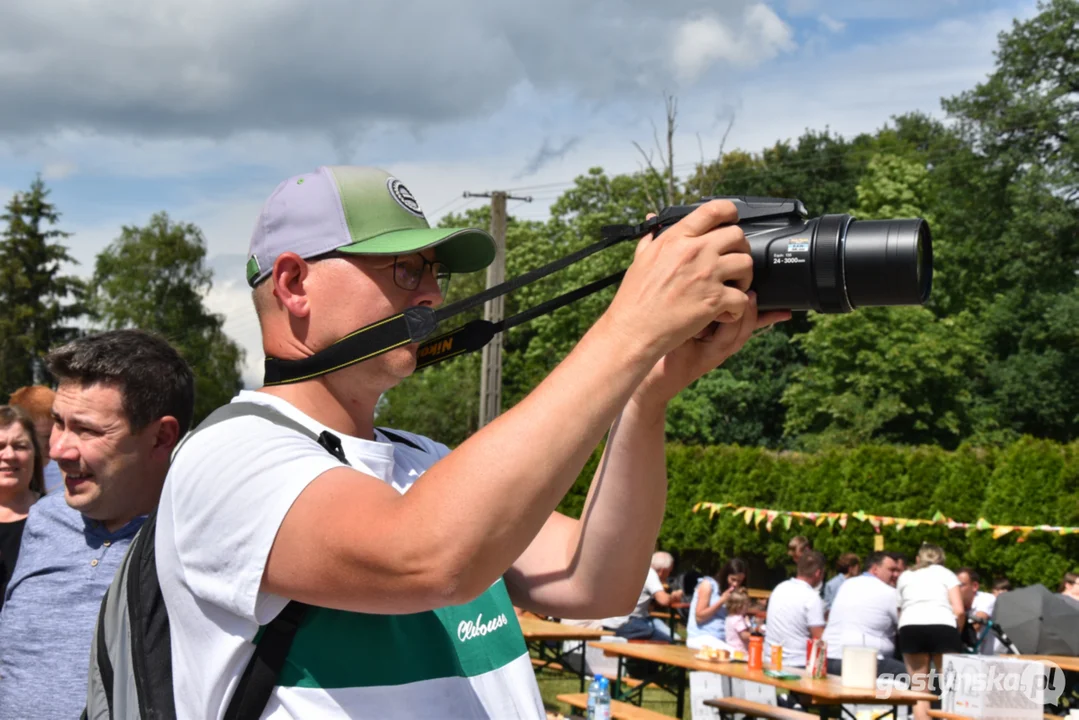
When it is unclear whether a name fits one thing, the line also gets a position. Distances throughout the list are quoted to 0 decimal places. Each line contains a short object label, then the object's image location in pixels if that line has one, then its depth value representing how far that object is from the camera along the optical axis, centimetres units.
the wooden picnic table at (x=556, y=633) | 942
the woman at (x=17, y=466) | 360
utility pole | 1888
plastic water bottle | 574
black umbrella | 990
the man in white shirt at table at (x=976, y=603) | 1047
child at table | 980
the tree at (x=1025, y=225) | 2817
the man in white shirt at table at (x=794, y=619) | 916
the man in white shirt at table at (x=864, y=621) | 914
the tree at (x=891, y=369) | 3019
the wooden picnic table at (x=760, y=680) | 680
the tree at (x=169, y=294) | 3997
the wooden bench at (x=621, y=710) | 735
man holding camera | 112
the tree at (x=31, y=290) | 4141
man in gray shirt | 236
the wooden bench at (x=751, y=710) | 751
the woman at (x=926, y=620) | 916
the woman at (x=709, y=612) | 1005
